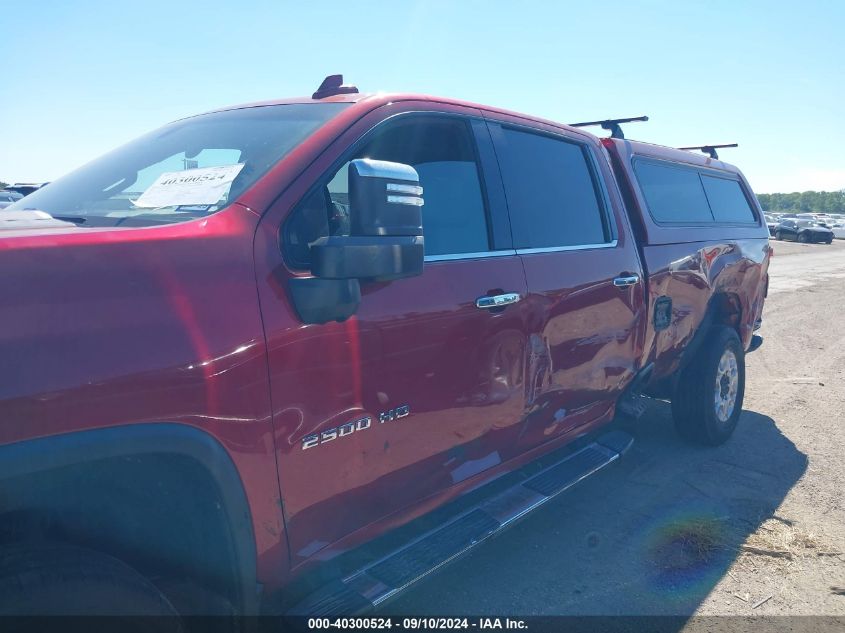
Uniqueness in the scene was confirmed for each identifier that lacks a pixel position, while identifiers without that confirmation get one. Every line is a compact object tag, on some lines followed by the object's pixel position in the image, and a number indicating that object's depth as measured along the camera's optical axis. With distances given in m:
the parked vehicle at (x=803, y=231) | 40.03
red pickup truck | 1.64
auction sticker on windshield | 2.24
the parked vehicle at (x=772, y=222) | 44.65
